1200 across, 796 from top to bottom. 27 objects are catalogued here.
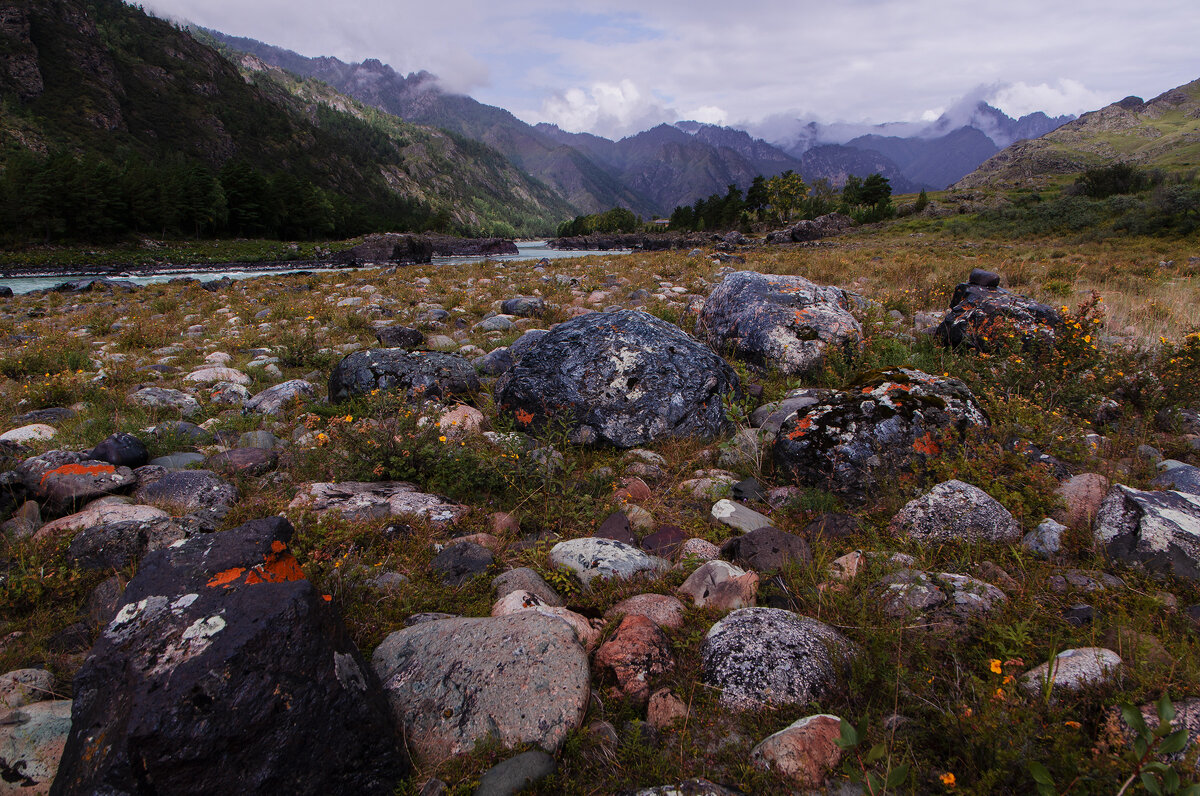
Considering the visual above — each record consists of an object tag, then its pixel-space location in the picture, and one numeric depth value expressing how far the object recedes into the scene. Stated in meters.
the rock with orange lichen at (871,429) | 4.43
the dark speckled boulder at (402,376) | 6.50
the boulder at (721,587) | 3.22
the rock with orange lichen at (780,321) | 7.41
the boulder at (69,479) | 4.07
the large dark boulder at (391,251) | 44.59
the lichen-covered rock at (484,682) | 2.34
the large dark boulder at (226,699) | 1.76
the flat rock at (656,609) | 3.09
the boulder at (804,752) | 2.12
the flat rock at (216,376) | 7.71
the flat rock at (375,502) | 4.00
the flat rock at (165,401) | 6.51
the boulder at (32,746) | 2.00
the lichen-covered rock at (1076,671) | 2.25
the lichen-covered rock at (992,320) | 6.59
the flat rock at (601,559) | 3.57
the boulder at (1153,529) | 3.05
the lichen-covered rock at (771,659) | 2.52
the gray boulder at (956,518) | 3.58
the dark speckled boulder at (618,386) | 5.62
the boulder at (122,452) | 4.67
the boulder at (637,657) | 2.65
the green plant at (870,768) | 1.58
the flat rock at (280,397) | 6.45
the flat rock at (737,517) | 4.11
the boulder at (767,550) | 3.53
